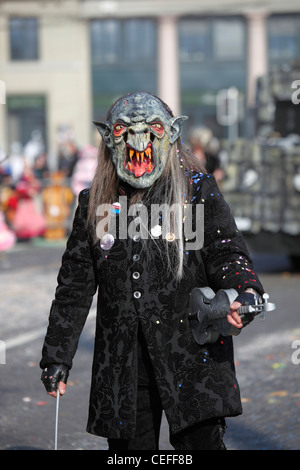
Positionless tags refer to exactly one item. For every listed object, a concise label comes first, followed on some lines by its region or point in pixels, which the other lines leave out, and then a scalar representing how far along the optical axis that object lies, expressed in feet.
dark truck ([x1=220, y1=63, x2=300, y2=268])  51.70
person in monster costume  14.83
